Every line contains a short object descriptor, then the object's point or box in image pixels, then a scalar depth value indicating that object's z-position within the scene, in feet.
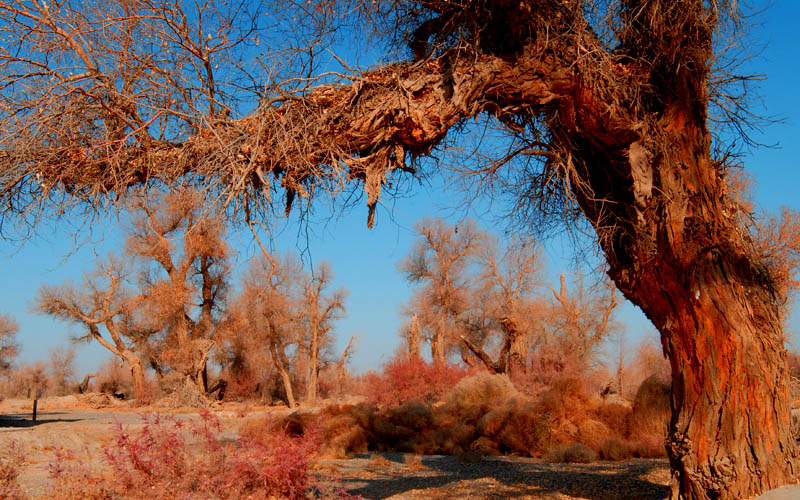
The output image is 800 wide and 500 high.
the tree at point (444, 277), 121.08
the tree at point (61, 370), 137.80
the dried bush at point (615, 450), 34.76
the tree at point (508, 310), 83.30
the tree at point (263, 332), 110.11
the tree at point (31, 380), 138.51
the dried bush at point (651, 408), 39.32
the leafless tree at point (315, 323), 116.20
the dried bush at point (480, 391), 54.85
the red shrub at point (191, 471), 17.21
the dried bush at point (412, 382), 77.30
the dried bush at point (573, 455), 34.09
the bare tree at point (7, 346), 131.54
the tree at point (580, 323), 110.22
